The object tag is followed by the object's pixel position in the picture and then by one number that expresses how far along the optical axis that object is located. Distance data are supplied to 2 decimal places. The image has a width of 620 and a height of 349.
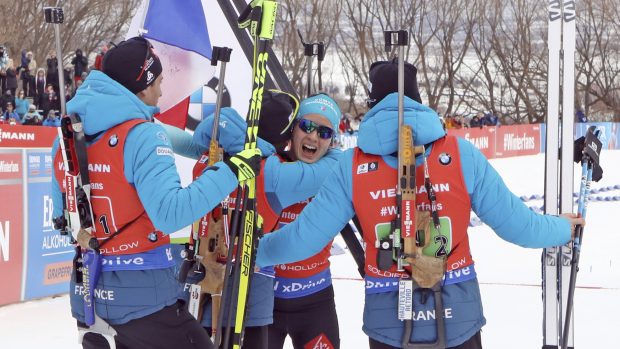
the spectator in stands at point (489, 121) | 32.22
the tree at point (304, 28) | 36.56
